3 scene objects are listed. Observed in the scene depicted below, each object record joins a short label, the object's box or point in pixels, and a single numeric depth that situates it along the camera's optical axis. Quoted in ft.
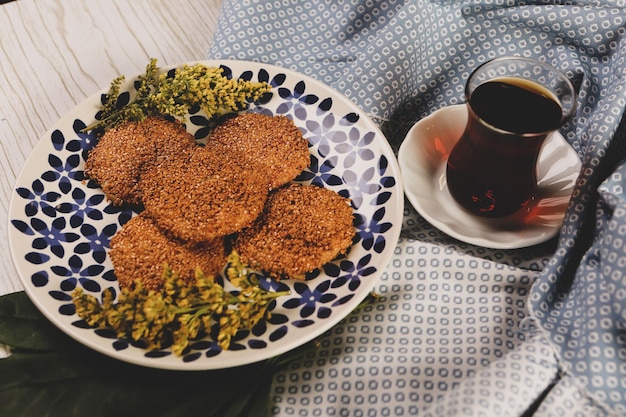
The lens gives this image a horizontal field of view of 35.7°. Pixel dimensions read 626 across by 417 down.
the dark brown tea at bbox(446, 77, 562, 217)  2.02
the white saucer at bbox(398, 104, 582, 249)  2.09
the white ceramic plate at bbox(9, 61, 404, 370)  1.89
